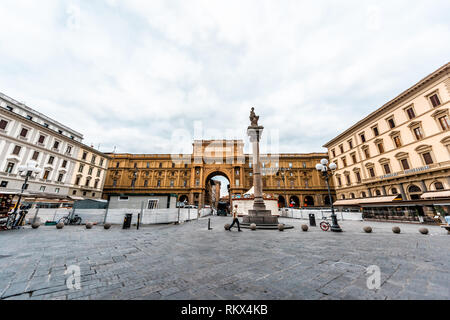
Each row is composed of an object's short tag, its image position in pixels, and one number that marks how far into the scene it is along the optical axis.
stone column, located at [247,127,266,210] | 13.30
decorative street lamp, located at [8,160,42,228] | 10.37
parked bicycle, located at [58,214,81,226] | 13.45
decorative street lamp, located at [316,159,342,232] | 9.97
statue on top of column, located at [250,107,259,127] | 15.98
